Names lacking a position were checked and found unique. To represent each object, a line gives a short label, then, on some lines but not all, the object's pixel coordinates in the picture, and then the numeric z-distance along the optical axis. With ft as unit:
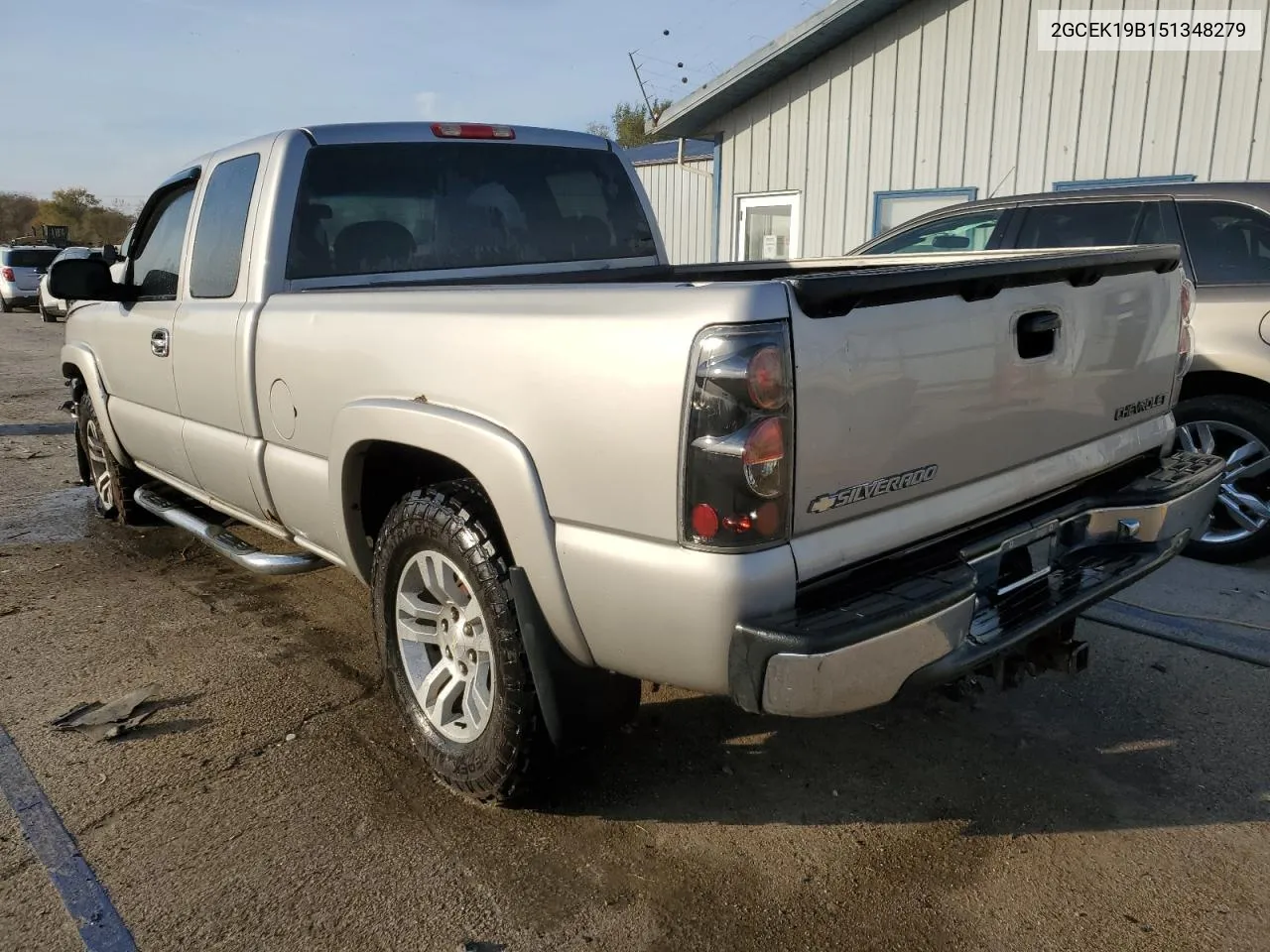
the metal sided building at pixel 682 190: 50.21
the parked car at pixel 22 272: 87.35
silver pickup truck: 6.69
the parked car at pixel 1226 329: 15.14
